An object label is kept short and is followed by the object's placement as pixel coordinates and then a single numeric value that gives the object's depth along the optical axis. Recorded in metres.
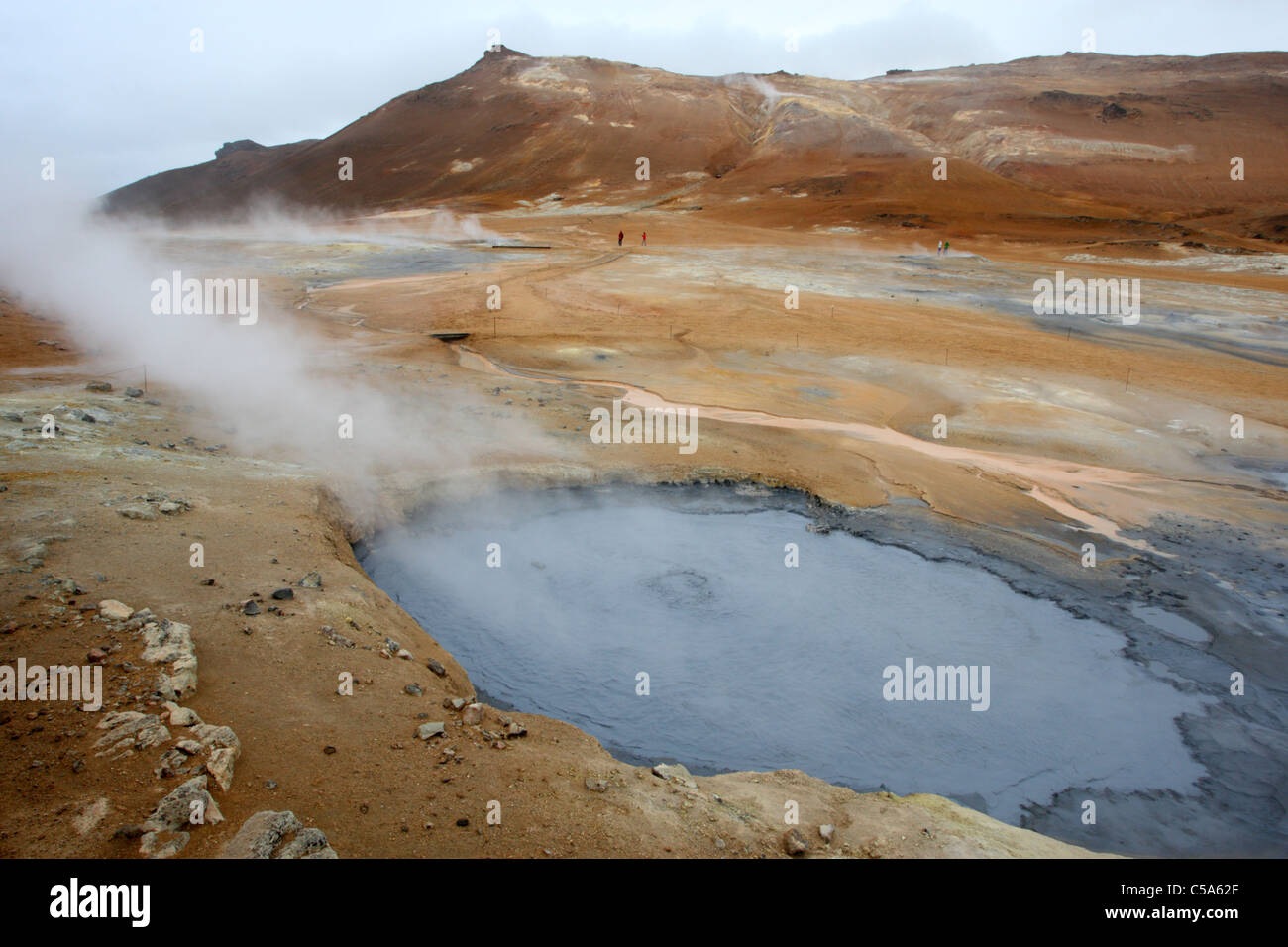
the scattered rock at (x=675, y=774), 5.02
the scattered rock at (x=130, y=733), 4.32
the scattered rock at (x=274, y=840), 3.66
